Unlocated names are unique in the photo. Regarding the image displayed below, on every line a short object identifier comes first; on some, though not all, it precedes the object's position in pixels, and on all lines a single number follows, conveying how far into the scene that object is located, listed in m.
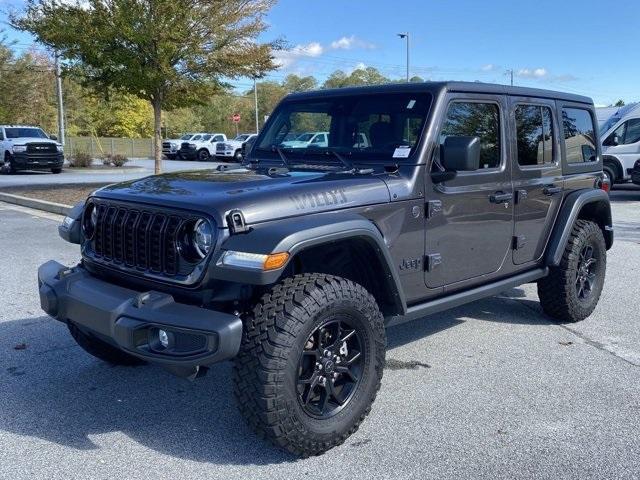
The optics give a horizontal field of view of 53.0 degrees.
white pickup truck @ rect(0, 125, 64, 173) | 22.89
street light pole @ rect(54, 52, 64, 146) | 27.22
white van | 17.00
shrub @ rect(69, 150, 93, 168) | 27.34
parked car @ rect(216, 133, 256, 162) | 36.69
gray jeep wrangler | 3.03
